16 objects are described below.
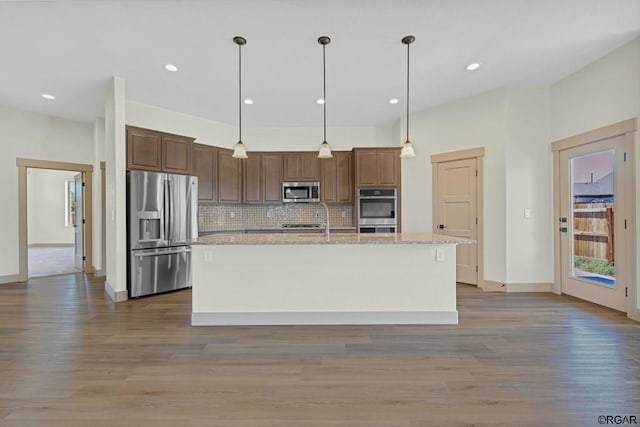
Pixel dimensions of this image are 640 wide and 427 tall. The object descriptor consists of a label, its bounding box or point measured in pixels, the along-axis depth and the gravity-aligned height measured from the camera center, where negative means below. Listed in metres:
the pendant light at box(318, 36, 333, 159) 3.15 +1.77
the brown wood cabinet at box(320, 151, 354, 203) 5.95 +0.70
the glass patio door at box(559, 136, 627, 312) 3.56 -0.12
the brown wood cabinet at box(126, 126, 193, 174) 4.29 +0.94
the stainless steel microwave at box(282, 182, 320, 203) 5.95 +0.43
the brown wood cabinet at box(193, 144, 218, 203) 5.46 +0.79
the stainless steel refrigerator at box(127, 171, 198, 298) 4.22 -0.20
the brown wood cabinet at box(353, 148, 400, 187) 5.54 +0.85
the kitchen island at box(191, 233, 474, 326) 3.25 -0.73
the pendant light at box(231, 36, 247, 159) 3.13 +1.76
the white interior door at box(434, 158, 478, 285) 4.83 +0.11
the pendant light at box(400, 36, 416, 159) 3.36 +0.69
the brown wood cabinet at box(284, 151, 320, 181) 5.98 +0.93
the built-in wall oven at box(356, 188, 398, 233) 5.50 +0.07
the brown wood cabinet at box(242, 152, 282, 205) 6.00 +0.71
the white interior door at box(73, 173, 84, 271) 6.23 -0.15
